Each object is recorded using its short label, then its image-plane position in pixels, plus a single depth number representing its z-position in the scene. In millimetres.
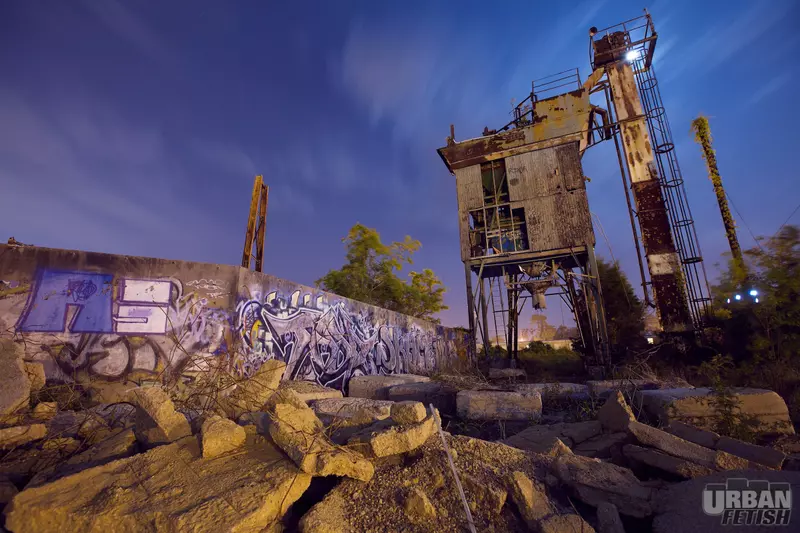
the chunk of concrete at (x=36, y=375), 4191
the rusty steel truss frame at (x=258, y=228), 8773
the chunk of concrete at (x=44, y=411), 3712
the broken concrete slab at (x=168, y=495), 1925
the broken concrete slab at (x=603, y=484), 2518
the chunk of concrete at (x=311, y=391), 5530
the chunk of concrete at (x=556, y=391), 6123
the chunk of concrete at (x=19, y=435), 2988
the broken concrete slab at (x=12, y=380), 3455
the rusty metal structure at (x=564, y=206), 13719
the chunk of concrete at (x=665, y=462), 2770
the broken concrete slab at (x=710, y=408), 3947
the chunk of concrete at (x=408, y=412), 2795
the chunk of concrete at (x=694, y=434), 3350
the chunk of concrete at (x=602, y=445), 3534
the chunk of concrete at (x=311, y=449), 2215
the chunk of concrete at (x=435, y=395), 6188
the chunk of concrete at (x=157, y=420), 2750
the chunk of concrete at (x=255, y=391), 3328
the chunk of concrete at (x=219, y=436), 2452
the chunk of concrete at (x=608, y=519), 2238
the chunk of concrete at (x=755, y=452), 2883
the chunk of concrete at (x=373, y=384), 7484
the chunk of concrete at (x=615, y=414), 3622
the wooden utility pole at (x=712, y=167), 14938
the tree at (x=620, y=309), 15695
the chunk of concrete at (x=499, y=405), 5203
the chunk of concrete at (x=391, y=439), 2518
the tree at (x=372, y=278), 22906
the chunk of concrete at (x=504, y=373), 11233
